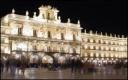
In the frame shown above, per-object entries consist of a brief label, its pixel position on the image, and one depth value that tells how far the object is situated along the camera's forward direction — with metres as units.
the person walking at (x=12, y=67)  14.37
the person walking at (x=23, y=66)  14.29
